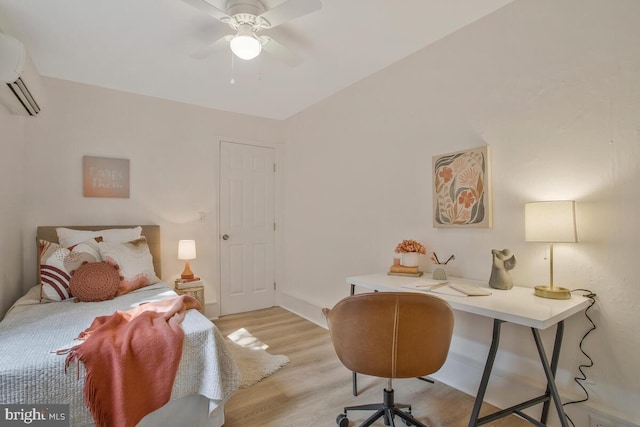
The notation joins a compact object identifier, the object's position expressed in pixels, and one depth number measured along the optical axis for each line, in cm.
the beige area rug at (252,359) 245
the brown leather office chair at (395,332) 153
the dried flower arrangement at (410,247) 244
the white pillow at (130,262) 267
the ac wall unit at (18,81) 202
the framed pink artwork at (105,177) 320
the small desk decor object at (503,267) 192
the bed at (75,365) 138
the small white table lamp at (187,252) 341
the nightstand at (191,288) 337
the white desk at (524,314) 146
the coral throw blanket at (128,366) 145
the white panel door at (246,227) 400
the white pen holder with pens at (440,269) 223
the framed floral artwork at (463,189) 218
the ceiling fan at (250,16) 175
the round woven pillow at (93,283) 241
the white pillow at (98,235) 286
